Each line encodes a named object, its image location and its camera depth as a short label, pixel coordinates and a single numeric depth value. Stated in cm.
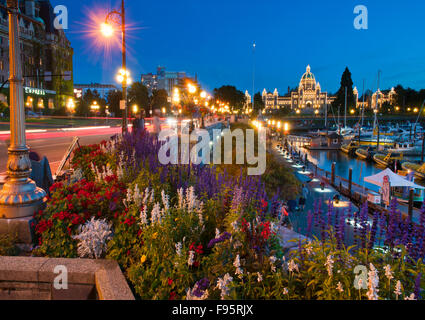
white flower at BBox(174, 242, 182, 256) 376
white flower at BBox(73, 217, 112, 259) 469
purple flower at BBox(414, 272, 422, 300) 282
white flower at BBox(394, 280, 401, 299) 271
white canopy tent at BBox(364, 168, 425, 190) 2177
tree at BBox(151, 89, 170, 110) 10981
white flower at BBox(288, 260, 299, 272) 325
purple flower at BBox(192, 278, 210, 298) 334
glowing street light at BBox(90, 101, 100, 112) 8441
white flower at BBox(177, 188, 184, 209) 497
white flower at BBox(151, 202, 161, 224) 439
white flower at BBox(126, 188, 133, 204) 530
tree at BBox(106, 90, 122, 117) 10197
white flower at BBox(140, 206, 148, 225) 444
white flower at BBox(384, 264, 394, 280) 290
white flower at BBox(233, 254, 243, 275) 328
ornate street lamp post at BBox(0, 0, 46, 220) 576
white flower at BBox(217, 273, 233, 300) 312
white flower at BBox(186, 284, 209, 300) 329
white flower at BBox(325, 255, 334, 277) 313
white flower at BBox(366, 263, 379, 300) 266
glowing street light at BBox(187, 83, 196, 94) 3093
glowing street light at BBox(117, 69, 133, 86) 1750
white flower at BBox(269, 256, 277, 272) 340
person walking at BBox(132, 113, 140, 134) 1534
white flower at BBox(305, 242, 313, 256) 368
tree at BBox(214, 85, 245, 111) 9991
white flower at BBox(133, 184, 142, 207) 524
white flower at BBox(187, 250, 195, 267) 362
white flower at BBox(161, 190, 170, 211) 459
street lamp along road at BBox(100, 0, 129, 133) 1612
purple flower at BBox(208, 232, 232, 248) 399
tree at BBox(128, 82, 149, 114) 10286
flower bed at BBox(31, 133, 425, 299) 335
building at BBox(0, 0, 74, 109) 6238
